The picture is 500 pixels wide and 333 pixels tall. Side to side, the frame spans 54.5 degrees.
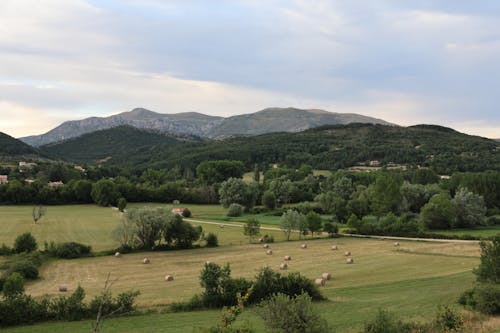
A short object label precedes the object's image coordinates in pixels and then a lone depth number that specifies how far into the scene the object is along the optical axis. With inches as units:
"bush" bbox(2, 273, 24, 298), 1179.8
